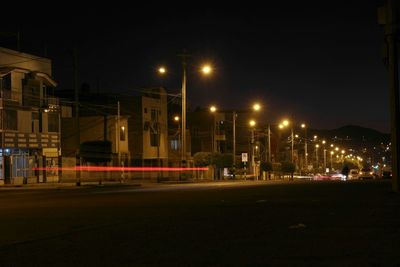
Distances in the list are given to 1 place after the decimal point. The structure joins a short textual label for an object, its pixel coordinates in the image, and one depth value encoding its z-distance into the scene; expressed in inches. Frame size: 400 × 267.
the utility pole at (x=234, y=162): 3311.5
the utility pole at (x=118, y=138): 2958.2
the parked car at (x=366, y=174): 3283.5
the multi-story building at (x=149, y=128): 3378.4
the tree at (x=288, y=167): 3587.6
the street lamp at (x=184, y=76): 1907.6
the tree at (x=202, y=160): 3326.8
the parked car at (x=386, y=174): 3150.1
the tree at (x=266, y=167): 3508.9
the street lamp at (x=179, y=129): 3845.5
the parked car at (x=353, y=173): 3821.4
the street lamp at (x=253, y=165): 3468.5
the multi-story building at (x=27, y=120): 2317.9
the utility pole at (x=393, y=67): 970.7
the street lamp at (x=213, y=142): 4249.5
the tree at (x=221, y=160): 3316.9
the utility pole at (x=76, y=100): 2075.5
